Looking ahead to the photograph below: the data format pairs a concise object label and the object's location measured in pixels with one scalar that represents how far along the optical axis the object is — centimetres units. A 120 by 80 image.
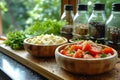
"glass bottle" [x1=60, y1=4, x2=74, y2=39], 115
